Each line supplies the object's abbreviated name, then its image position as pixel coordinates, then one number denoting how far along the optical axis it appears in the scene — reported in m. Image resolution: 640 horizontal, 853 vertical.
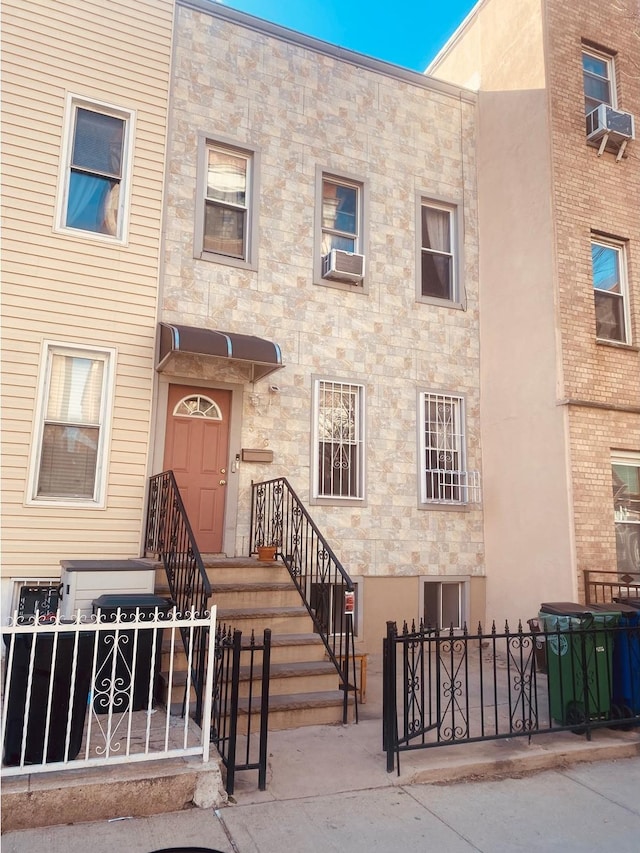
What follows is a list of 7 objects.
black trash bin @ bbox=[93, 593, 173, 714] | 5.26
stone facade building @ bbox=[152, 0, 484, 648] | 8.87
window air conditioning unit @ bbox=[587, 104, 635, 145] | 10.21
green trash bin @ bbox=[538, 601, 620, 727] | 5.50
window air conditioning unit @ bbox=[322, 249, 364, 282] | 9.51
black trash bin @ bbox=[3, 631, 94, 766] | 4.01
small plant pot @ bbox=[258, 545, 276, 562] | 7.65
